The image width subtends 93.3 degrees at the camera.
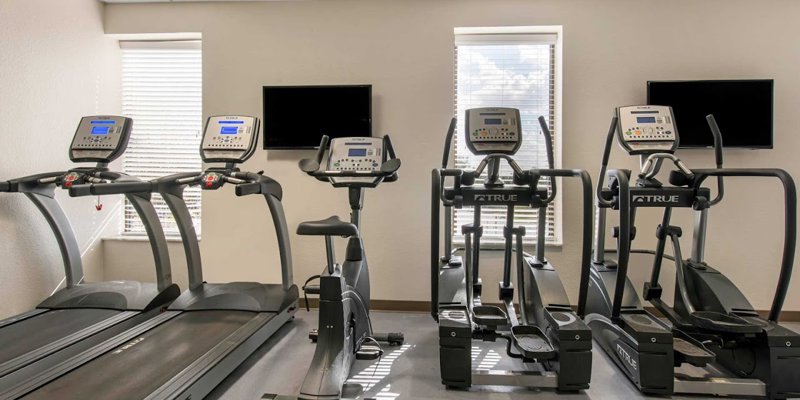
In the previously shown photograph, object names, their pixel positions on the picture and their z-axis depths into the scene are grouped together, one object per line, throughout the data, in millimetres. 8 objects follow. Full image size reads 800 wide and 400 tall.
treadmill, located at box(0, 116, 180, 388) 2500
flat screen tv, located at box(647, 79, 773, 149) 3219
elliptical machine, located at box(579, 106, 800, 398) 2072
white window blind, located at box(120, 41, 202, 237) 3967
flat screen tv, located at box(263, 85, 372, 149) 3490
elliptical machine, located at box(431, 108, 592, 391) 2092
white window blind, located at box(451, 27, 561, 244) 3674
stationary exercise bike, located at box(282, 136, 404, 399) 1940
